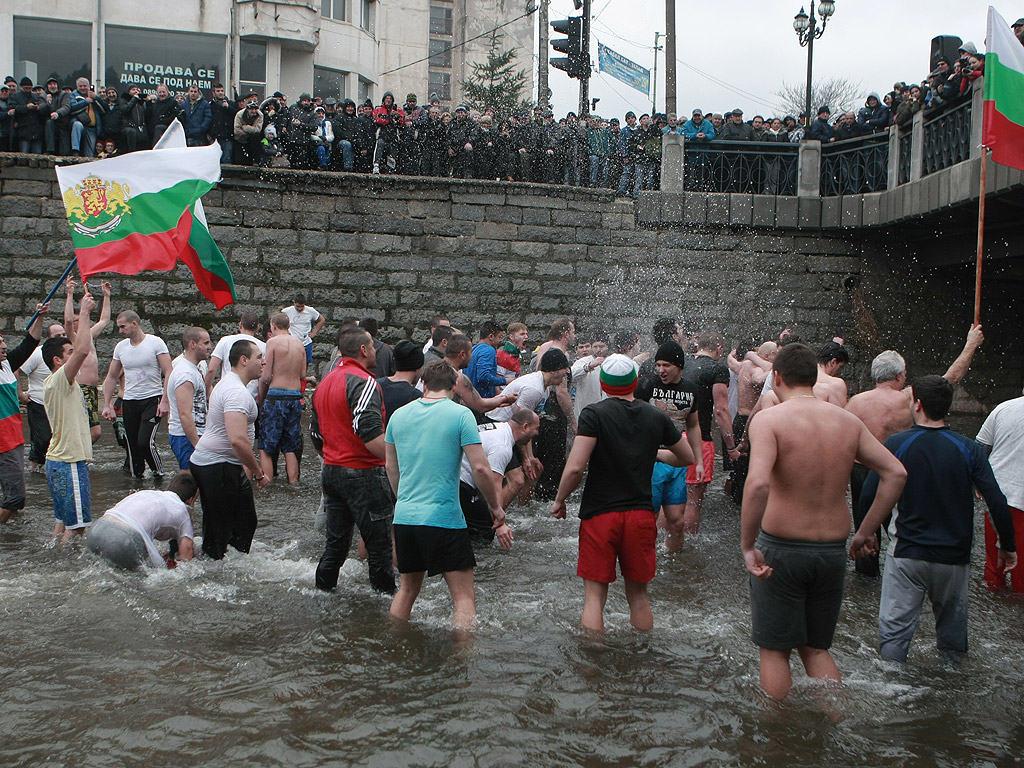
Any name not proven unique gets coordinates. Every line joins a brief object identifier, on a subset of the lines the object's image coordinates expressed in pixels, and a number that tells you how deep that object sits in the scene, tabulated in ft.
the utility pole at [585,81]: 60.54
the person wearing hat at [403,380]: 20.97
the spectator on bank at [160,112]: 53.16
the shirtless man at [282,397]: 32.04
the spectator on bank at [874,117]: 56.29
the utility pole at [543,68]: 91.91
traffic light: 58.85
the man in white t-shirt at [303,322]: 46.16
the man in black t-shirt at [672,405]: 23.70
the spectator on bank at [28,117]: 51.24
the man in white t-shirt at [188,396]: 23.40
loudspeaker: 52.42
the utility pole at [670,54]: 73.97
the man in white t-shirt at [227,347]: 30.86
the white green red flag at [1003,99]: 26.16
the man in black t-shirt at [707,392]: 26.18
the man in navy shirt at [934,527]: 16.16
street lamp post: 82.53
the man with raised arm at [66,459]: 23.72
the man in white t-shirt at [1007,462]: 20.79
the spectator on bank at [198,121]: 53.67
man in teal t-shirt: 17.22
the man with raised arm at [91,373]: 24.70
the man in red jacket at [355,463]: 19.24
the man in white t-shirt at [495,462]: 23.73
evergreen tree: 140.97
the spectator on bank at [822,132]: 58.70
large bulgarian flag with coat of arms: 24.95
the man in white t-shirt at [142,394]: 32.27
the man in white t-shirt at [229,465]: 21.08
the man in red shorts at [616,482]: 16.99
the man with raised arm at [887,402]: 21.12
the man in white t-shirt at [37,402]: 32.40
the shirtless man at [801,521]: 14.23
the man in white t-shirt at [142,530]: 20.51
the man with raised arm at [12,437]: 25.55
